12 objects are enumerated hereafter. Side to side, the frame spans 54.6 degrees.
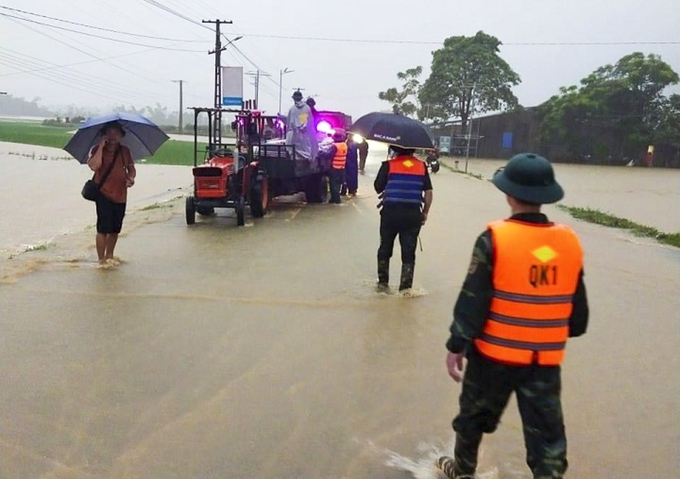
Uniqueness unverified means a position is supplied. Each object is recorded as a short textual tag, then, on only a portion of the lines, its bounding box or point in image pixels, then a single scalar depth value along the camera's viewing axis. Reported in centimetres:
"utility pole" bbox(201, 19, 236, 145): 3386
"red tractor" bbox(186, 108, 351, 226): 1202
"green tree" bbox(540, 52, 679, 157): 4988
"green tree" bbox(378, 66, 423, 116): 6675
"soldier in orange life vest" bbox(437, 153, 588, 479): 285
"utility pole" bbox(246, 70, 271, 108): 7519
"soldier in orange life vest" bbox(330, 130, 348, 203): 1655
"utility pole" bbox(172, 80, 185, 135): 9285
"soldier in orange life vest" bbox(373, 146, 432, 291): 688
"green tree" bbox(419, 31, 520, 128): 5675
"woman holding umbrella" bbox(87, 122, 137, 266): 787
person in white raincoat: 1384
